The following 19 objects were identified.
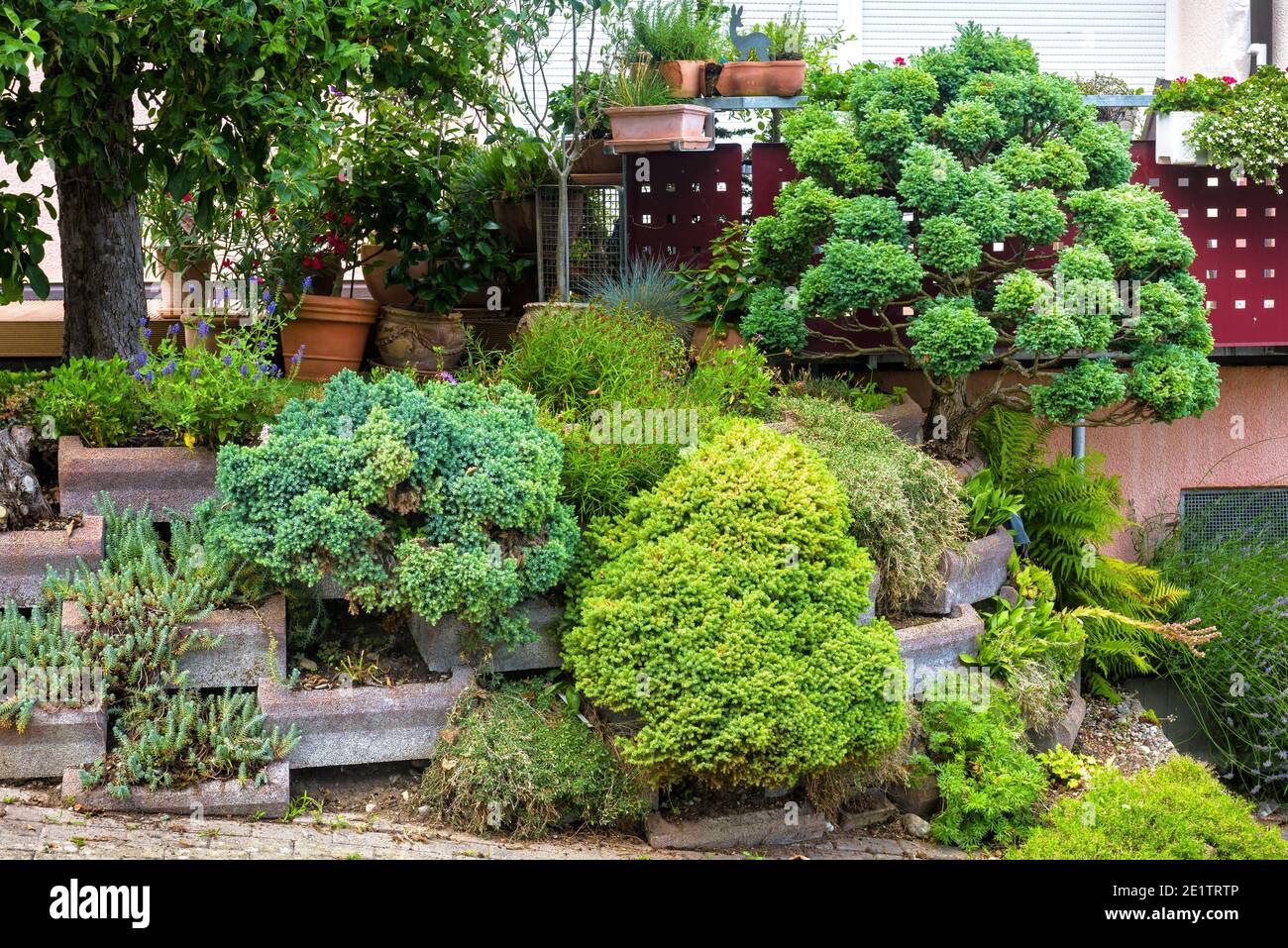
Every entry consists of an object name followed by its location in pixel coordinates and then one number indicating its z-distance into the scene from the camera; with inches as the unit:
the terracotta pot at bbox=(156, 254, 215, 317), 325.7
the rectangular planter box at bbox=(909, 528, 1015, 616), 240.8
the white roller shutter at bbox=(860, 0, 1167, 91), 398.6
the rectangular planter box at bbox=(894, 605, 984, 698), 228.2
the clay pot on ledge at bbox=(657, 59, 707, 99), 298.4
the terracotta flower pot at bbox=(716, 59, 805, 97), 298.8
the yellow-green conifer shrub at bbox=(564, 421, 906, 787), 189.5
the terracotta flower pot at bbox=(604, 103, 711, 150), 286.0
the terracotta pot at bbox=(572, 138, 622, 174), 314.3
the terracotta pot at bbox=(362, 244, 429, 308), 329.7
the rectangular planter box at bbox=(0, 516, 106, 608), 207.9
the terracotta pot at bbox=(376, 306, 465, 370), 314.2
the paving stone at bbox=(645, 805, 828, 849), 200.1
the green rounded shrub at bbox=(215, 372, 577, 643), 196.9
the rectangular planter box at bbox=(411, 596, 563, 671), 209.6
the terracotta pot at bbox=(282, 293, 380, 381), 301.6
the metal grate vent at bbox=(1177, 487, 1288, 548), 346.0
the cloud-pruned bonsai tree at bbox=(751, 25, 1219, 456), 257.8
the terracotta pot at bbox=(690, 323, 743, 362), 279.8
